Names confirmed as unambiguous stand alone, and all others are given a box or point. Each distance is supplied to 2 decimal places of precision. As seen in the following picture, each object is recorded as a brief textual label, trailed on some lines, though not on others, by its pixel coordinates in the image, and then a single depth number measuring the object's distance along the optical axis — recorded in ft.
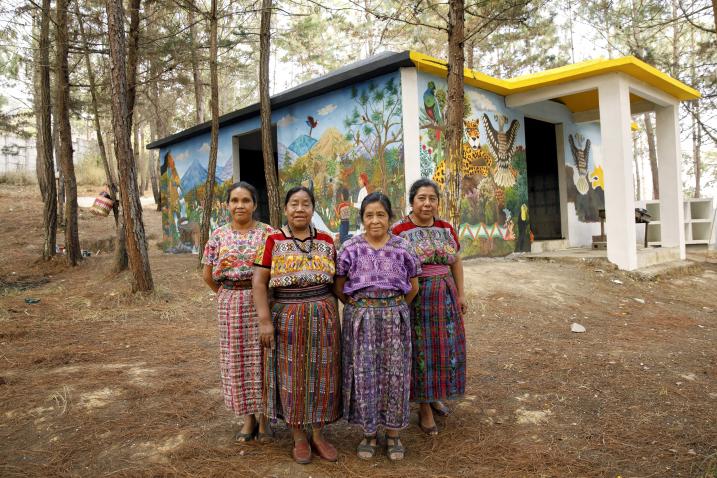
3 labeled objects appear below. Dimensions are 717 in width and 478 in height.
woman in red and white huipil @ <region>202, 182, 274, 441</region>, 9.36
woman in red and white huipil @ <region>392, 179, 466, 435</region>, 9.70
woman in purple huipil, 8.69
